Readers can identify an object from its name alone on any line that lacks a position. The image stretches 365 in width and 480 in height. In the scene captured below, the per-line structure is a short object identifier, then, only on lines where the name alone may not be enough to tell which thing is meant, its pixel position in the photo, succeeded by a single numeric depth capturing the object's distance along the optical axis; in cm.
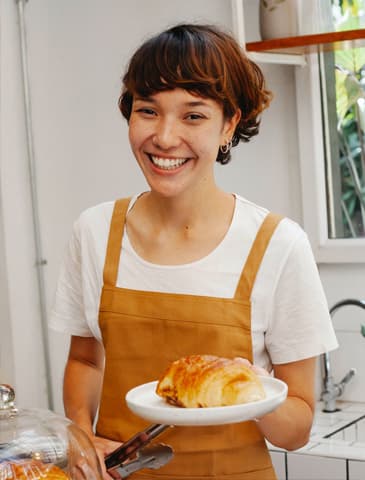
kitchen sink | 212
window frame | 237
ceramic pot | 220
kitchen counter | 195
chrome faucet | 234
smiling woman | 129
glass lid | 91
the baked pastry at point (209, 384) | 103
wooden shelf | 214
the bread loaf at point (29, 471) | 89
